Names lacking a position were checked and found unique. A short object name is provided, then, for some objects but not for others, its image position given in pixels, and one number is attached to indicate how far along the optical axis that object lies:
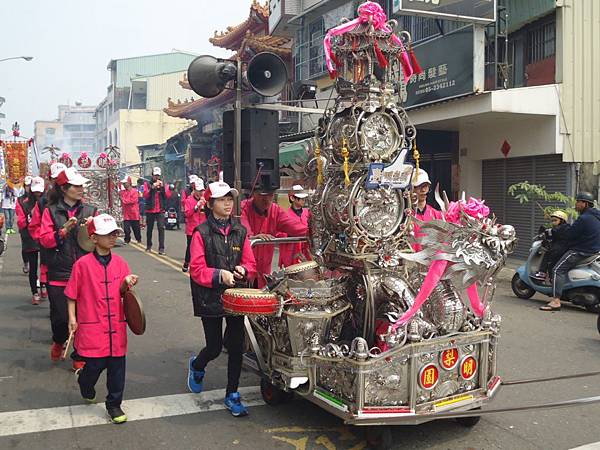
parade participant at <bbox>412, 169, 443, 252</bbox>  5.71
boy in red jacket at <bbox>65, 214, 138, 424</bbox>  4.50
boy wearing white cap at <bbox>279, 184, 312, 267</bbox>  6.00
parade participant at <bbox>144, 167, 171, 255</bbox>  14.34
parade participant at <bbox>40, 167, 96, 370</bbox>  5.77
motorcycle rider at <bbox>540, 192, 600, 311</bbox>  8.45
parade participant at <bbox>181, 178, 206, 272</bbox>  11.00
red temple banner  20.42
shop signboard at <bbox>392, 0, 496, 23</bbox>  12.11
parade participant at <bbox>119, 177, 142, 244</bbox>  15.66
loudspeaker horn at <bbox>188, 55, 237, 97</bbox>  5.88
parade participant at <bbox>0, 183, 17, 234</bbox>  19.52
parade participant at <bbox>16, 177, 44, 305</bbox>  8.69
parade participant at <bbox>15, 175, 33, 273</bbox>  8.95
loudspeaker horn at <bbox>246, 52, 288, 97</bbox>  5.90
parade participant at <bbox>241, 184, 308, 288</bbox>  6.38
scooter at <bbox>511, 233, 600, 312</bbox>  8.41
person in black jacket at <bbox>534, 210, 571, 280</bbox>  8.81
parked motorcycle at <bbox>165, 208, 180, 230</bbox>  24.81
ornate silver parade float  3.92
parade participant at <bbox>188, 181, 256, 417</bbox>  4.64
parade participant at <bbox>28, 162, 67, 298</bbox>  5.95
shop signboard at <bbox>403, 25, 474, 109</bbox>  12.87
